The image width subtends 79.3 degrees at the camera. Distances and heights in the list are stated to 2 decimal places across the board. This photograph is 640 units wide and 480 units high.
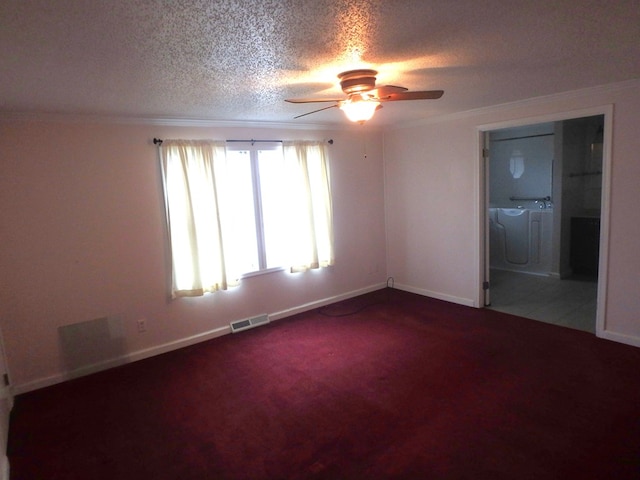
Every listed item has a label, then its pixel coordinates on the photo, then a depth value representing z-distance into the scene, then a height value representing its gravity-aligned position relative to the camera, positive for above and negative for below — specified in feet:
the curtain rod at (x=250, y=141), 11.95 +1.96
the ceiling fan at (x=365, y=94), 7.97 +1.97
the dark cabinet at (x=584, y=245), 18.01 -3.31
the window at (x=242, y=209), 12.51 -0.47
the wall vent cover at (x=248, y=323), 13.98 -4.64
